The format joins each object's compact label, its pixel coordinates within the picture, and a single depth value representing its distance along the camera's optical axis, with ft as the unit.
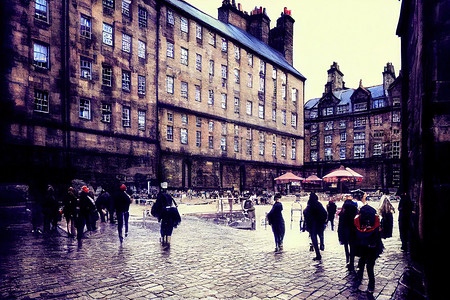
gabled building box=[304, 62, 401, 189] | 138.00
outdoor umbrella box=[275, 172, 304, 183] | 84.53
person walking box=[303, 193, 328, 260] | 24.47
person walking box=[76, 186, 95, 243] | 30.48
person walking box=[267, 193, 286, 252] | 27.61
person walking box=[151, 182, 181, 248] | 28.94
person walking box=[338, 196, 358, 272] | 21.90
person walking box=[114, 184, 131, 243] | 30.32
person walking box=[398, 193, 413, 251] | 28.04
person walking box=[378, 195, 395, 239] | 28.12
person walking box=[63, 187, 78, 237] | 32.19
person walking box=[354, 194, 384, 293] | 17.31
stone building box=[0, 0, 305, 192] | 58.80
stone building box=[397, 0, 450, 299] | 17.22
